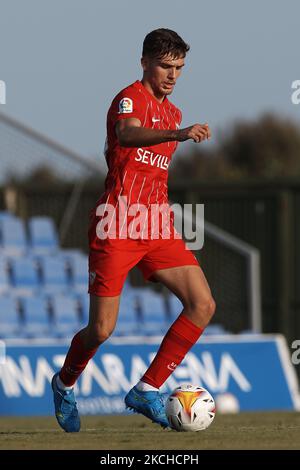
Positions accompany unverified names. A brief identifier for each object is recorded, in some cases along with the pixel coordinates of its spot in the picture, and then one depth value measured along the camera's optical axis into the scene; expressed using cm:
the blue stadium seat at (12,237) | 1772
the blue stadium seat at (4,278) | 1694
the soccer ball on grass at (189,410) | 814
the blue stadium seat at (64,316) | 1659
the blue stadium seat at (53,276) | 1752
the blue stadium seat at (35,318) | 1648
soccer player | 812
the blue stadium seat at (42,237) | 1822
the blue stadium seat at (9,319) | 1619
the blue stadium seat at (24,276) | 1722
